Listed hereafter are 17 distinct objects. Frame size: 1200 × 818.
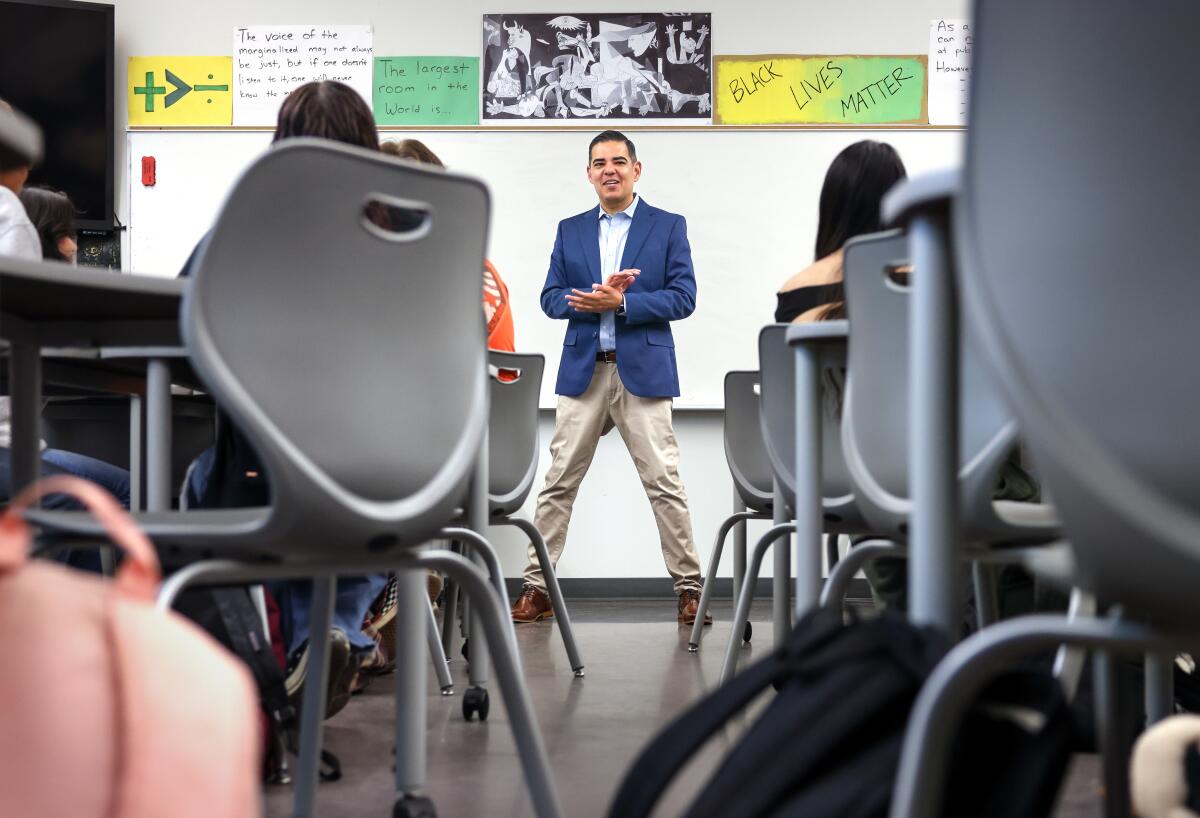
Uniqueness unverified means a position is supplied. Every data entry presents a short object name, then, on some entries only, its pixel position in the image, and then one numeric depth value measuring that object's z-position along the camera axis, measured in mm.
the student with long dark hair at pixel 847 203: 2404
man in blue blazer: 4324
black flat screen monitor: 4875
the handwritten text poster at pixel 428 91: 5051
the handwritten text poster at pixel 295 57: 5078
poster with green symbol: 5047
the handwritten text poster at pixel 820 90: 5059
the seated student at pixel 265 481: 1945
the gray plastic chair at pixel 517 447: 2943
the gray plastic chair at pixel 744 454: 3410
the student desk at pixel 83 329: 1361
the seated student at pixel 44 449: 2223
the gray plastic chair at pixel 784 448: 2176
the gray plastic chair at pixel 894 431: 1510
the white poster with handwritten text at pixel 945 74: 5078
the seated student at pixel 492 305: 3098
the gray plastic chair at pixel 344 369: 1092
